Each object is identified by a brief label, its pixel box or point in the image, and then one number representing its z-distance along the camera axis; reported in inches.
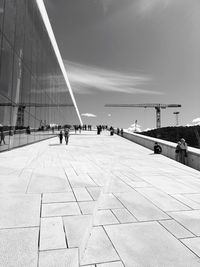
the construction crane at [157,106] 6286.9
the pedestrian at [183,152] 484.2
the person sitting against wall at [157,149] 603.8
